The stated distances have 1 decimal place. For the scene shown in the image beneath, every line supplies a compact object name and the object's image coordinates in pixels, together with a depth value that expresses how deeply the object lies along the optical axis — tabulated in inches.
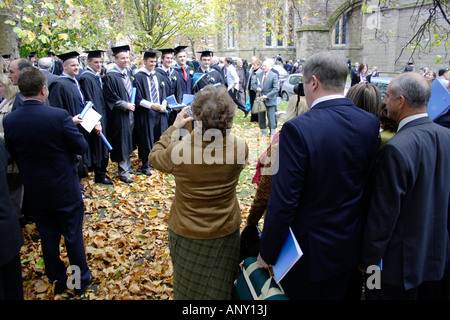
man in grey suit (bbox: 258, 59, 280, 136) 383.2
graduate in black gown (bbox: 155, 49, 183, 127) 306.7
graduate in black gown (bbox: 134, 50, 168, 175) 275.7
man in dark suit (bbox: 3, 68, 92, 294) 118.2
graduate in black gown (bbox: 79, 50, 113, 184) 244.2
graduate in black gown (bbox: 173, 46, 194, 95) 337.7
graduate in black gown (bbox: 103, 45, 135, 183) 256.7
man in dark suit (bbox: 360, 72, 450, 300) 82.0
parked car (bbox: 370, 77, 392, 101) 488.4
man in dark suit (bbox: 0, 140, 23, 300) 95.9
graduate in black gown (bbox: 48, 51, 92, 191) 218.2
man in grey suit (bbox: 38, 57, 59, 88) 283.9
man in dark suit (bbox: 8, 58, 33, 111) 189.4
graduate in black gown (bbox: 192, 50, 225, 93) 371.2
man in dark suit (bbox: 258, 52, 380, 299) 77.2
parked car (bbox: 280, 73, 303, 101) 690.2
